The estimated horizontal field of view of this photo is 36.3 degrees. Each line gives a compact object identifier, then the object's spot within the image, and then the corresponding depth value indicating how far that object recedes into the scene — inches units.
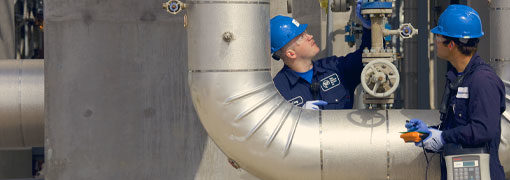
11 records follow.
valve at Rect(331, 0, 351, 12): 197.5
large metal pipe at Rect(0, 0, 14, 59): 489.2
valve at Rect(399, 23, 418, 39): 183.9
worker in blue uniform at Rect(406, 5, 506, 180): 160.6
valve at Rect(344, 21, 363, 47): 208.9
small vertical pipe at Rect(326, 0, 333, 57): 292.5
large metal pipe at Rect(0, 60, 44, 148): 289.9
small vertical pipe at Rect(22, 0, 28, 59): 657.8
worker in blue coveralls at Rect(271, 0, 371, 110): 207.0
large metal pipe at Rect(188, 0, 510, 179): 176.7
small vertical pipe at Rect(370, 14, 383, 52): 186.2
